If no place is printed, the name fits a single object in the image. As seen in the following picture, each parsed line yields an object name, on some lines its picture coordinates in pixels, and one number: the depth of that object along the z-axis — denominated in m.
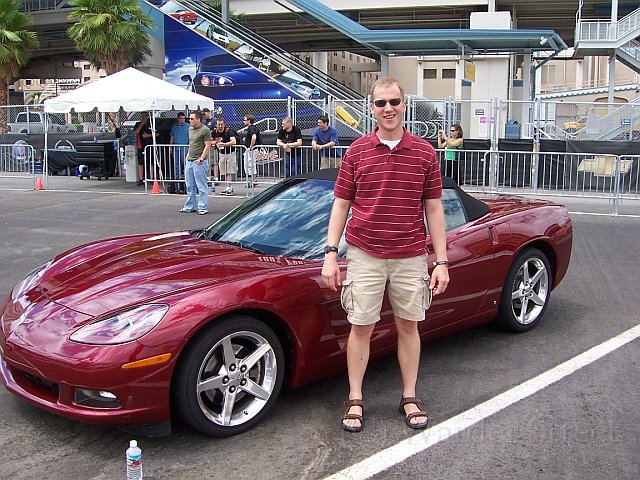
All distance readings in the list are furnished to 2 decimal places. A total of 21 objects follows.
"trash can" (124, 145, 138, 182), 16.88
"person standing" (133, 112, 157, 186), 16.36
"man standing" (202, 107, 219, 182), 17.39
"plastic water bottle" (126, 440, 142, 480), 2.77
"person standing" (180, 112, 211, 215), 12.09
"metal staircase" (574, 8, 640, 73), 28.36
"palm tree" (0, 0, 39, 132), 28.50
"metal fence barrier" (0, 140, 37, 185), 19.83
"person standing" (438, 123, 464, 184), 14.79
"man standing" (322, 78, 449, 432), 3.53
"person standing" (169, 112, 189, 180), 15.34
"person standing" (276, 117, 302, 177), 14.43
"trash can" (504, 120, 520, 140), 19.94
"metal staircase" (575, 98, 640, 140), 21.05
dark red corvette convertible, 3.28
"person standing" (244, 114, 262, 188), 14.41
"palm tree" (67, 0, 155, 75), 25.95
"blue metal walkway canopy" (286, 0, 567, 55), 23.25
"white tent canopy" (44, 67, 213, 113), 15.34
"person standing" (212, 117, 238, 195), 15.84
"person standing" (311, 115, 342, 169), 14.23
